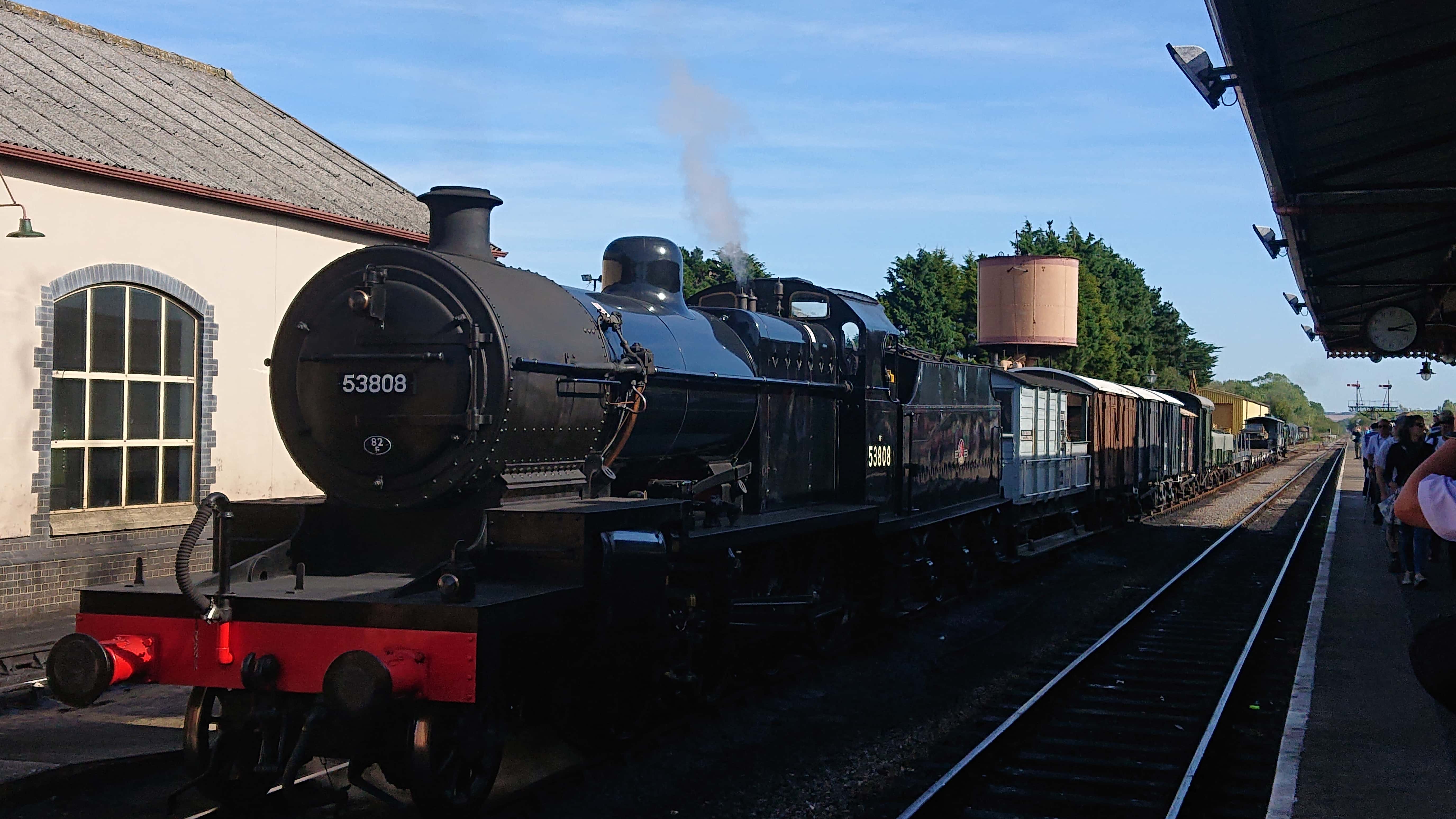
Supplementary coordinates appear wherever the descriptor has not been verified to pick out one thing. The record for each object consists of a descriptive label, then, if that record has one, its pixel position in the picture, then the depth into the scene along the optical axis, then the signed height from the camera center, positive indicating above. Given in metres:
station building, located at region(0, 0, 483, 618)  10.69 +1.20
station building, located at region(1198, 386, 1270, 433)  52.47 +0.77
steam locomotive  5.27 -0.59
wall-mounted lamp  9.41 +1.47
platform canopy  7.27 +2.26
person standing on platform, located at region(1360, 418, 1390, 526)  15.78 -0.33
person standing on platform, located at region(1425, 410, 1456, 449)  12.55 +0.01
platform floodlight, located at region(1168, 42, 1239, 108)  7.91 +2.30
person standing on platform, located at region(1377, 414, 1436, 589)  12.31 -0.42
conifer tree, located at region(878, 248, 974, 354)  46.06 +4.72
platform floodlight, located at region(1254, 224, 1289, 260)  12.49 +1.95
